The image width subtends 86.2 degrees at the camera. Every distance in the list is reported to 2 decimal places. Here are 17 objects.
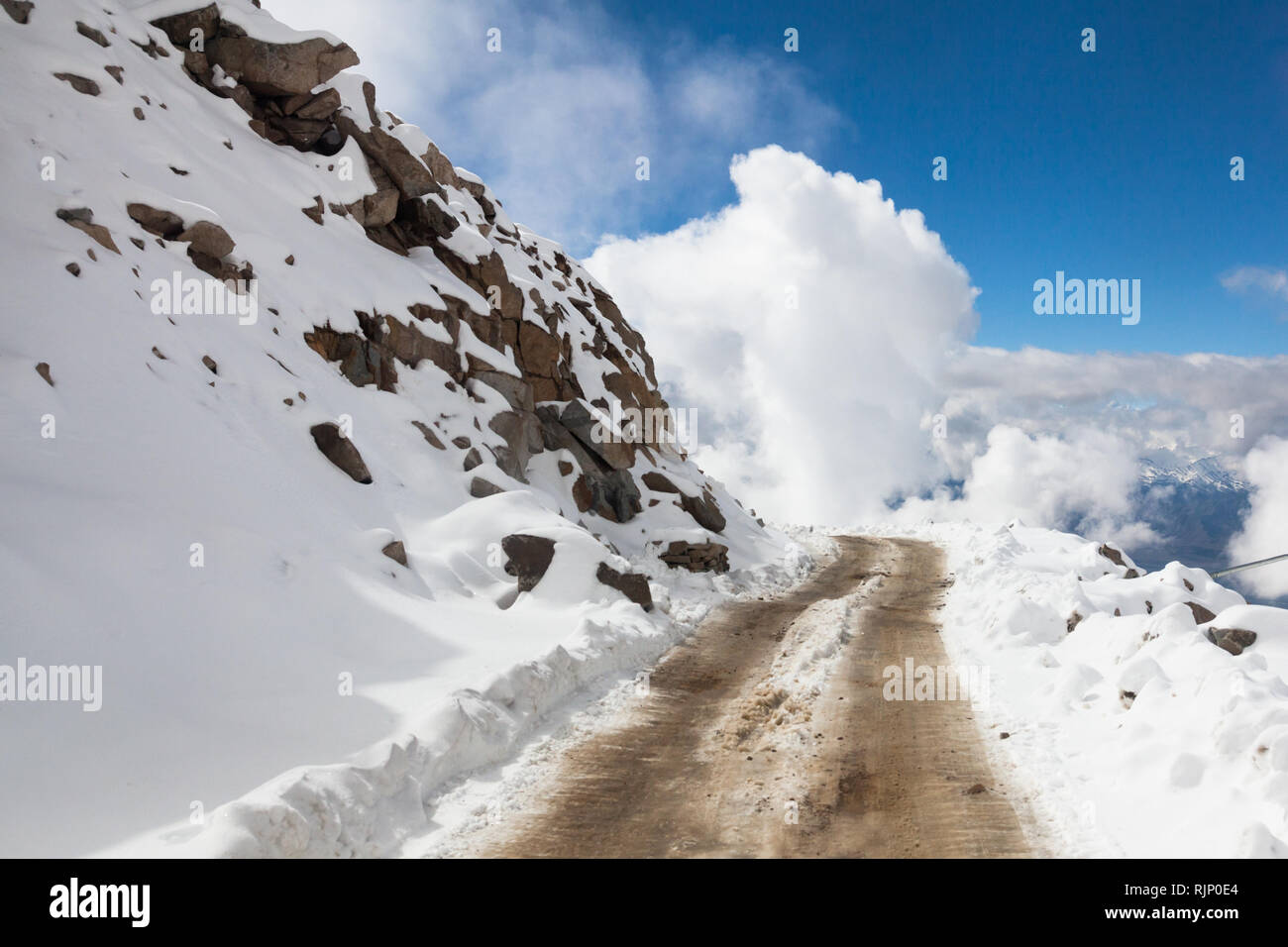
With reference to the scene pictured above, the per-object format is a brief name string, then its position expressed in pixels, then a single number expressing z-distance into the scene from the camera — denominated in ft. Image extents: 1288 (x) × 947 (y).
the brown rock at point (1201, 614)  51.51
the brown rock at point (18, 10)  65.98
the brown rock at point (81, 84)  64.14
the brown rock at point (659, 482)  97.76
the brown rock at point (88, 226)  49.96
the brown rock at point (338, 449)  55.62
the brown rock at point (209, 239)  60.70
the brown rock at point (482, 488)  65.57
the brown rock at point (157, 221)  57.98
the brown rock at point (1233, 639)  39.73
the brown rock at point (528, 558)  55.11
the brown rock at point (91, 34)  70.64
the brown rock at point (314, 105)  90.63
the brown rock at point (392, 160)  95.91
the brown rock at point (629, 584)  56.59
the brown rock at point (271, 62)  87.45
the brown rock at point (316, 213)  80.84
